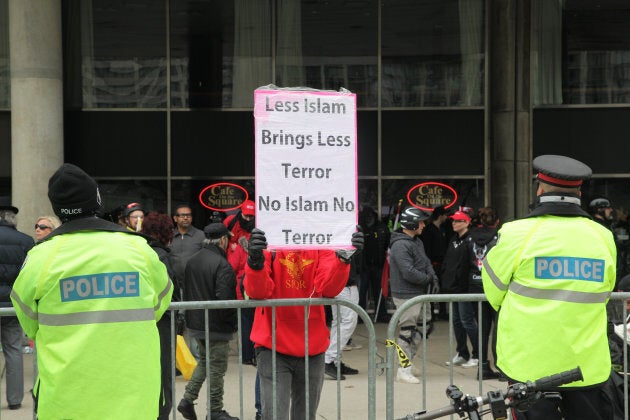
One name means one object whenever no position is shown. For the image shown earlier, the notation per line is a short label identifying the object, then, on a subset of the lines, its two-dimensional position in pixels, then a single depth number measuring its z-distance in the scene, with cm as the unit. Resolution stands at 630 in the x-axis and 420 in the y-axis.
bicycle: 360
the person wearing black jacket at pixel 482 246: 1063
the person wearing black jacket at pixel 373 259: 1478
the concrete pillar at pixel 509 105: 1617
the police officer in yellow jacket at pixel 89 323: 403
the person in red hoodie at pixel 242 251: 1081
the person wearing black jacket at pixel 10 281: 913
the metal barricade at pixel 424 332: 588
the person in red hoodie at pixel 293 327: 586
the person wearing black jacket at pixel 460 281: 1077
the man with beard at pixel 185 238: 1164
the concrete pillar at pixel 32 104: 1418
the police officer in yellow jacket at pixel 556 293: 471
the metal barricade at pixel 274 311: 577
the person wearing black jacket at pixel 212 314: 834
